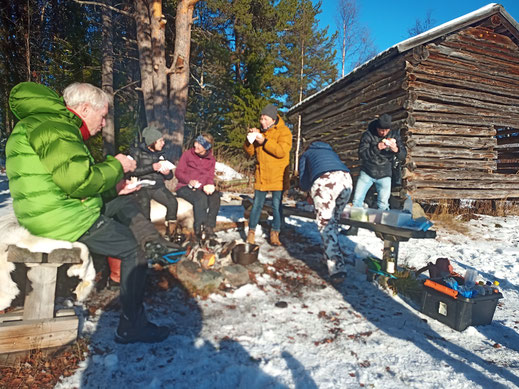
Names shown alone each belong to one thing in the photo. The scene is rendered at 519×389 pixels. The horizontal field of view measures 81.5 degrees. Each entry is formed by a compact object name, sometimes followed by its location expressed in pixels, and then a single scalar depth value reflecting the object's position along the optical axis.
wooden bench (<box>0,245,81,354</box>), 1.91
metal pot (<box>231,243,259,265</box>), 3.76
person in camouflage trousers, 3.55
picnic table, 3.22
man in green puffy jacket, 1.86
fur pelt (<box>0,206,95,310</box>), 1.97
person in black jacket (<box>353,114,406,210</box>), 4.98
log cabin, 7.52
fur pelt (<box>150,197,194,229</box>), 4.63
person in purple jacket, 4.70
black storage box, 2.64
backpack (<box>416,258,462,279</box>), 3.06
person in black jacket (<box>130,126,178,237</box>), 4.26
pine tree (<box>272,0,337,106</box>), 19.67
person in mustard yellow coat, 4.43
